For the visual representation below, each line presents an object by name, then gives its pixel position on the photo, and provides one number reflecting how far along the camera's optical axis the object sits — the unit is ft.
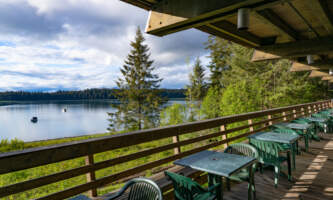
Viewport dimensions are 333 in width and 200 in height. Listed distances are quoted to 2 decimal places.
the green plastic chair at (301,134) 15.75
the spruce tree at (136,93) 77.51
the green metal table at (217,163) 6.28
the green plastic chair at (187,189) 5.38
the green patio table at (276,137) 10.68
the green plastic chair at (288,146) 11.82
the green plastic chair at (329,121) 23.26
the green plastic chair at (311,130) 18.14
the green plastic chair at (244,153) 7.95
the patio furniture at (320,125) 19.40
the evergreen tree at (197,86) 98.43
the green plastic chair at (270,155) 9.83
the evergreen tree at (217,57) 88.22
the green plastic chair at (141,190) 5.15
